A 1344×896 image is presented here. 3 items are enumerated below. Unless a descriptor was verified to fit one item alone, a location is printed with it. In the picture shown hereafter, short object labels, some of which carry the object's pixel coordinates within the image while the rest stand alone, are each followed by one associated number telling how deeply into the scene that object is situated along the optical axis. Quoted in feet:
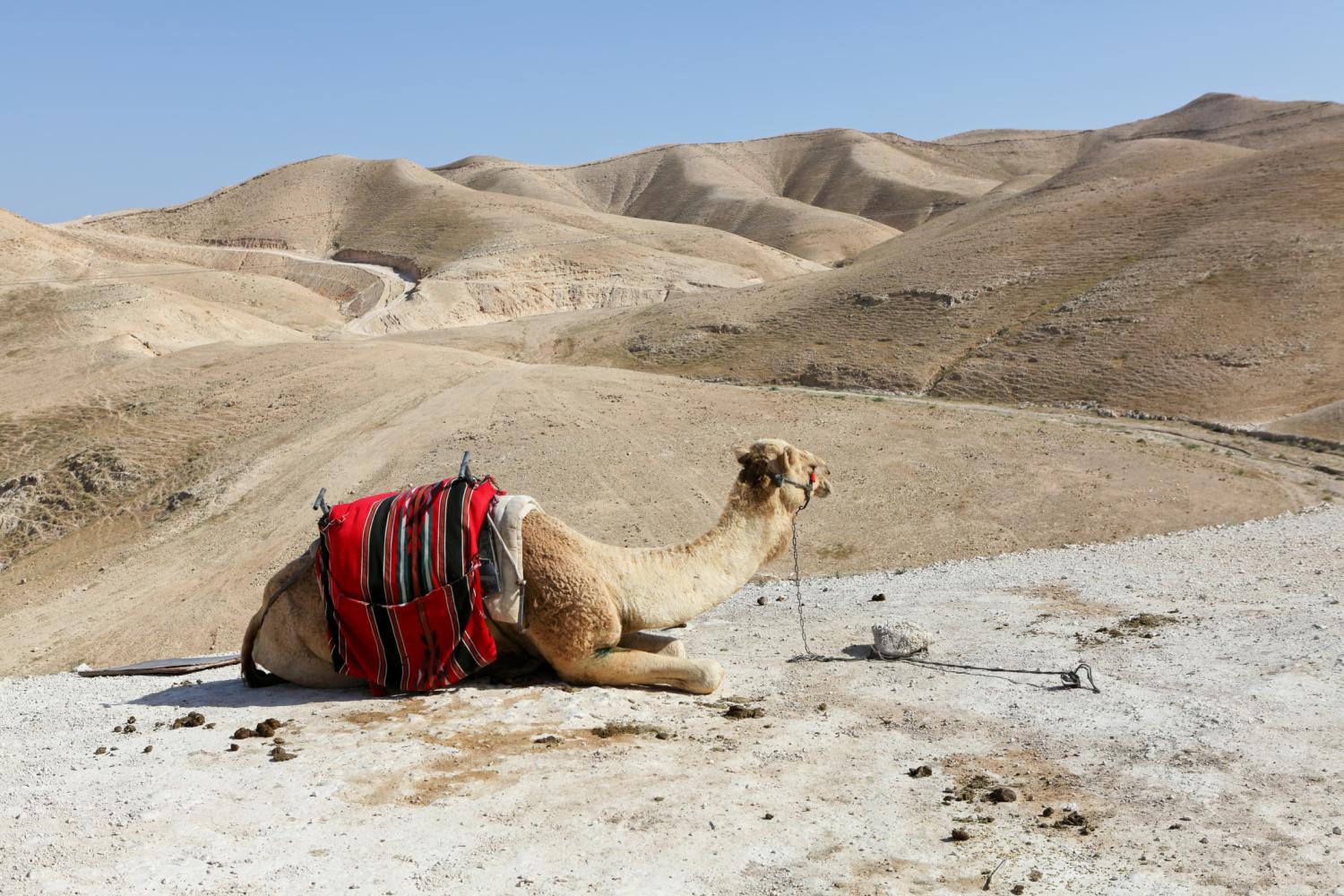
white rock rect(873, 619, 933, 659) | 27.73
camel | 23.65
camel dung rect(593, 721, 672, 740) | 21.52
